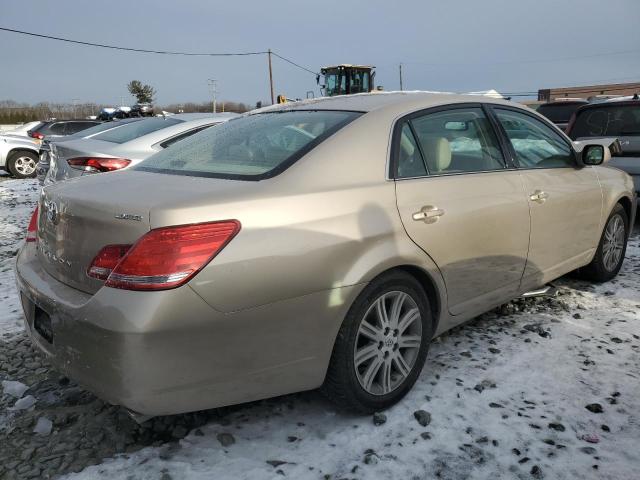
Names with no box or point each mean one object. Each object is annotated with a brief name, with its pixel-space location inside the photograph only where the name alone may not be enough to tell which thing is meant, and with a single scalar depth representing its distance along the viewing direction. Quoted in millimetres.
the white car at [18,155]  13648
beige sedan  1957
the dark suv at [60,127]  16406
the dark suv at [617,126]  6191
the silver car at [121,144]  5309
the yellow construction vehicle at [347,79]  25781
